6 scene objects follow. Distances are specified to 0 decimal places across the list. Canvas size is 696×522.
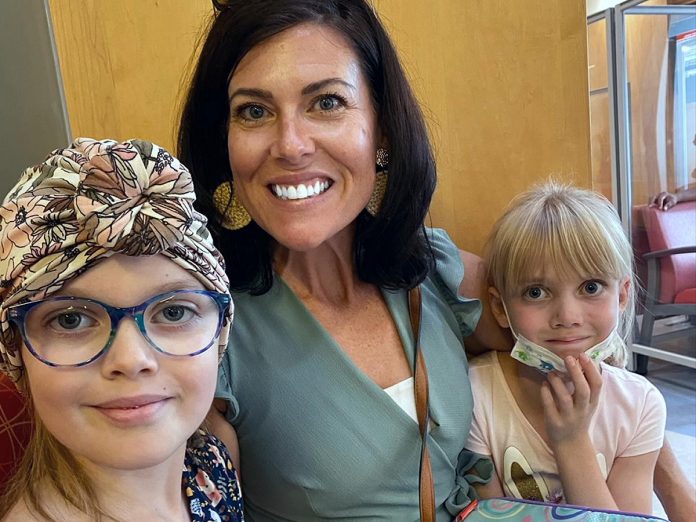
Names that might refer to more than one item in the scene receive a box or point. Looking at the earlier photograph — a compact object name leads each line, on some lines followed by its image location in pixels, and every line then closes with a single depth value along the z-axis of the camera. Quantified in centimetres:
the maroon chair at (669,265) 393
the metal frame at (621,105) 378
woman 110
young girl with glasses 71
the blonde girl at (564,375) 128
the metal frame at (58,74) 127
